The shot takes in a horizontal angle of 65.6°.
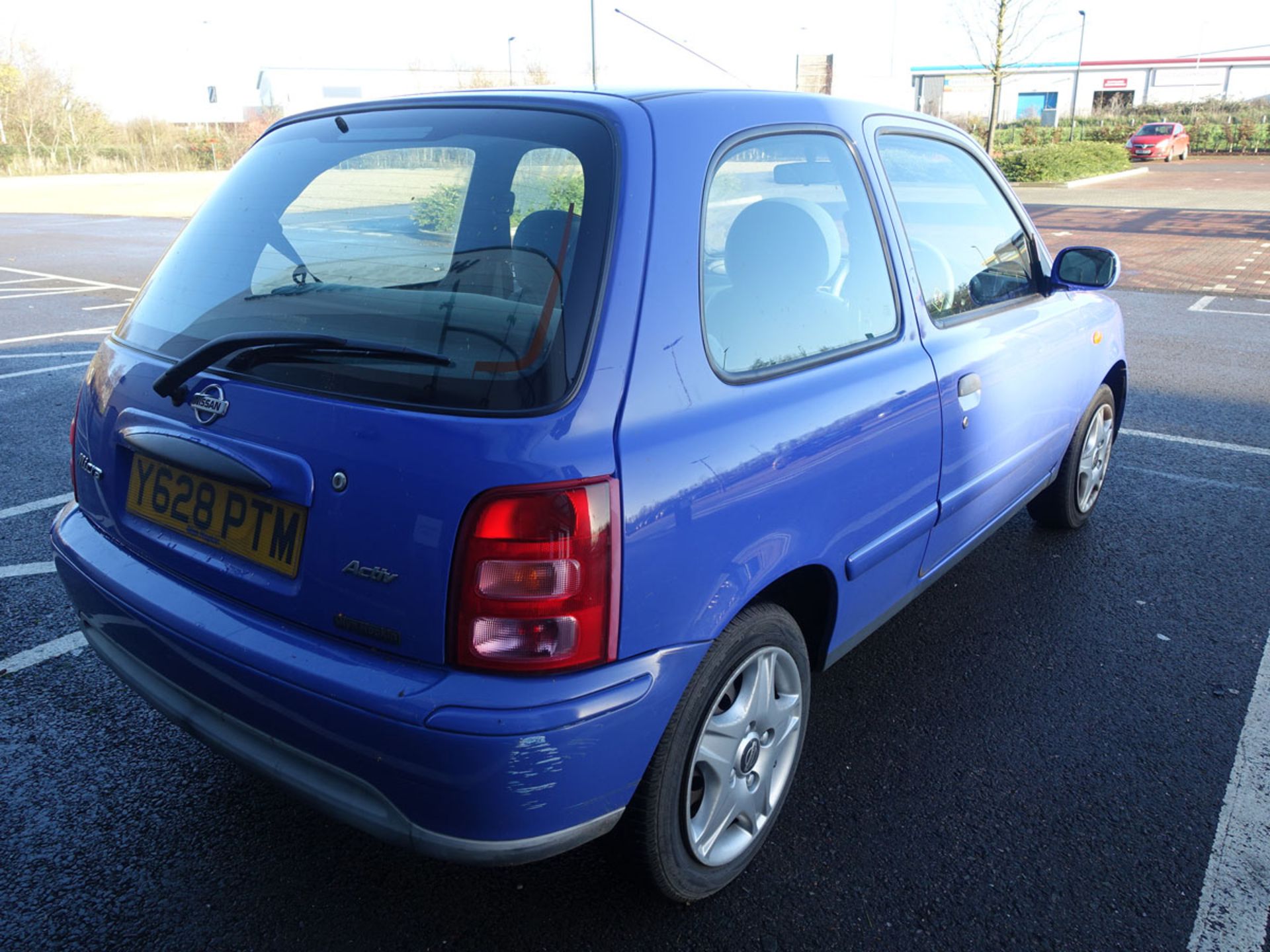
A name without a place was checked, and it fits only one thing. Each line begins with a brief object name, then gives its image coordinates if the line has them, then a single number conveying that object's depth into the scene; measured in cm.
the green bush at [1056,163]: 2869
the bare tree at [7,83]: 4825
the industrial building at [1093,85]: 6888
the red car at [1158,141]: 4038
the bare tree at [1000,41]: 3097
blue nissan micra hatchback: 174
